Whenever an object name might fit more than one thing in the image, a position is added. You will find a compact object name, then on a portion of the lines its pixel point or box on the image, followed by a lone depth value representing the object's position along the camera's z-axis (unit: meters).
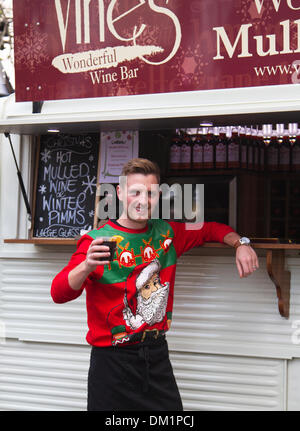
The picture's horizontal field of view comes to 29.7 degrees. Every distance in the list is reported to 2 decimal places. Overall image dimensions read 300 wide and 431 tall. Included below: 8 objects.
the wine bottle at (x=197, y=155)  5.75
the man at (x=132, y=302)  2.83
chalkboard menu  3.94
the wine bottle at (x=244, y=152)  6.23
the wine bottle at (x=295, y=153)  6.19
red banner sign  3.35
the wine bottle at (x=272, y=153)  6.32
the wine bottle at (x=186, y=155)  5.66
